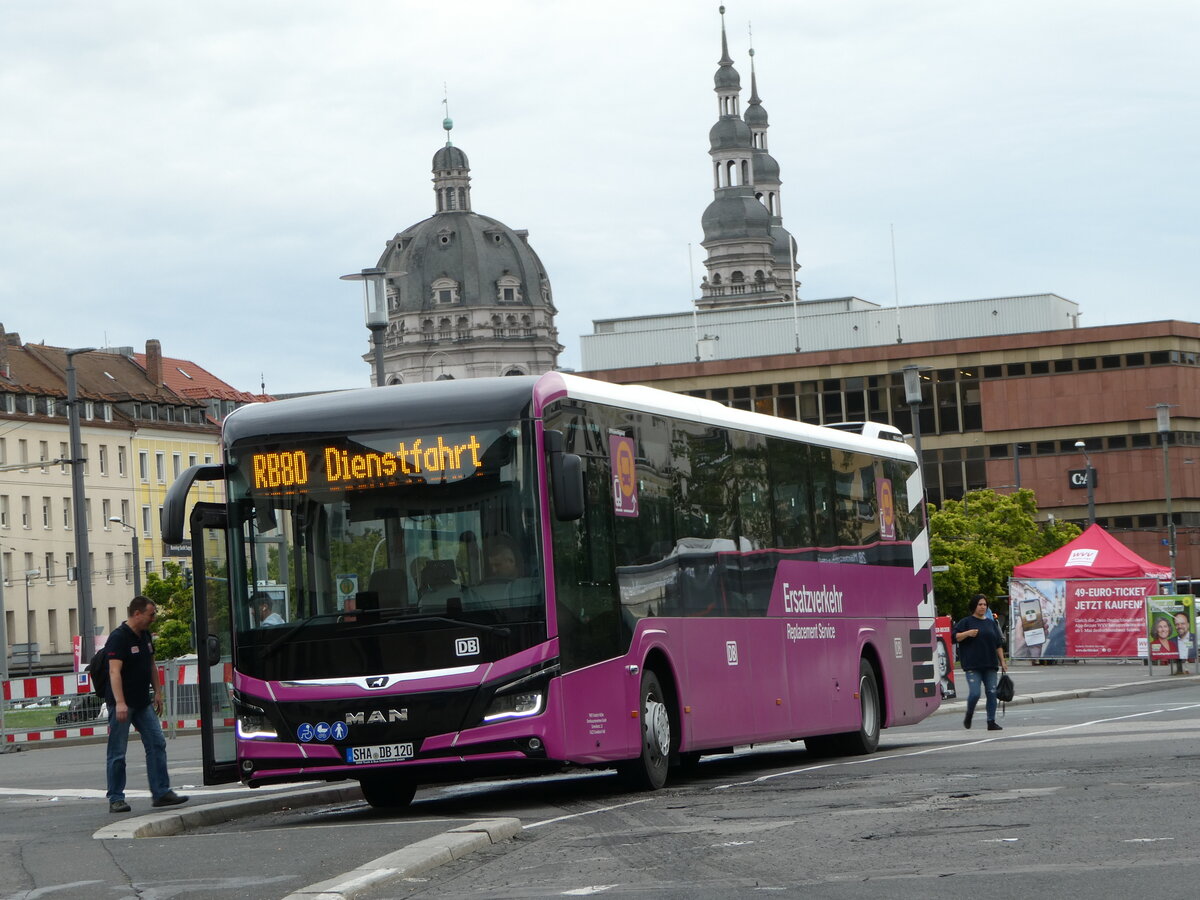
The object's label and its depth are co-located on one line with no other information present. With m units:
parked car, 40.62
